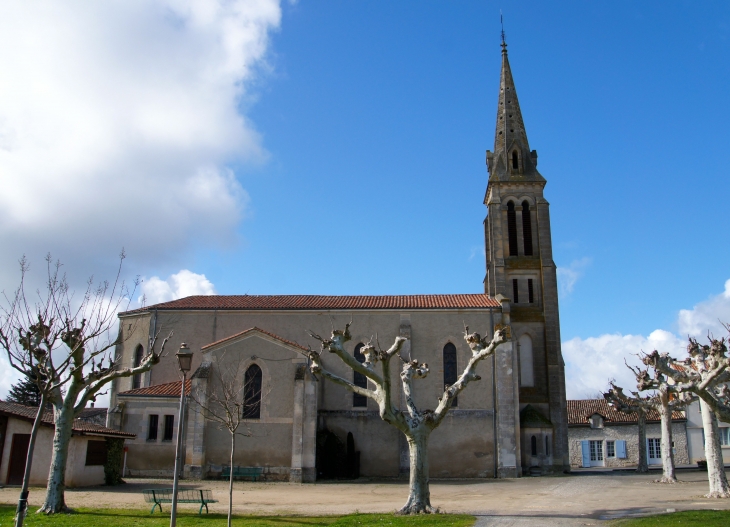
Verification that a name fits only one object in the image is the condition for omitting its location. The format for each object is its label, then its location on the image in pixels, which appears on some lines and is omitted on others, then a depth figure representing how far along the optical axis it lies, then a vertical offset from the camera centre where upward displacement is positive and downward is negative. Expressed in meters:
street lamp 13.00 +0.97
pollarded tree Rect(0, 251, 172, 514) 15.72 +0.89
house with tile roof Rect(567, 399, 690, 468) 49.16 -1.77
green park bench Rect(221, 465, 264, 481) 28.50 -2.66
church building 29.70 +1.85
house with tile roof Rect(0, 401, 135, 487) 24.81 -1.59
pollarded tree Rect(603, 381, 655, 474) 32.22 +0.82
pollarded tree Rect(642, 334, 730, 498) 20.91 +1.32
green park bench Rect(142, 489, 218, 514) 17.80 -2.49
